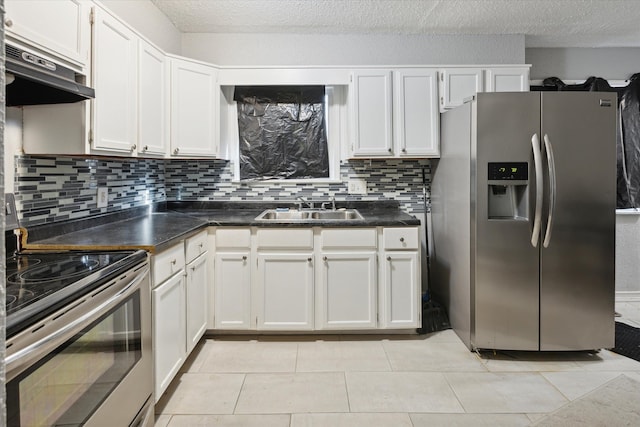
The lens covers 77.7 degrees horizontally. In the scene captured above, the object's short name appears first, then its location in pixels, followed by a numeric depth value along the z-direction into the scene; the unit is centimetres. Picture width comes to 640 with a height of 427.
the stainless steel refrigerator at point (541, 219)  245
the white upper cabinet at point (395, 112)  305
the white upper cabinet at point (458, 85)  306
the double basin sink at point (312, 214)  325
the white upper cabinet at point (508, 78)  310
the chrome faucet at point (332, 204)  331
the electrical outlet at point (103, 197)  243
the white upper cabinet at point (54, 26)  141
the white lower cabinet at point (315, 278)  275
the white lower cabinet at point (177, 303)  188
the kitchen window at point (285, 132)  334
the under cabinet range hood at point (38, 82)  130
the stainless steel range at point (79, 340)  101
